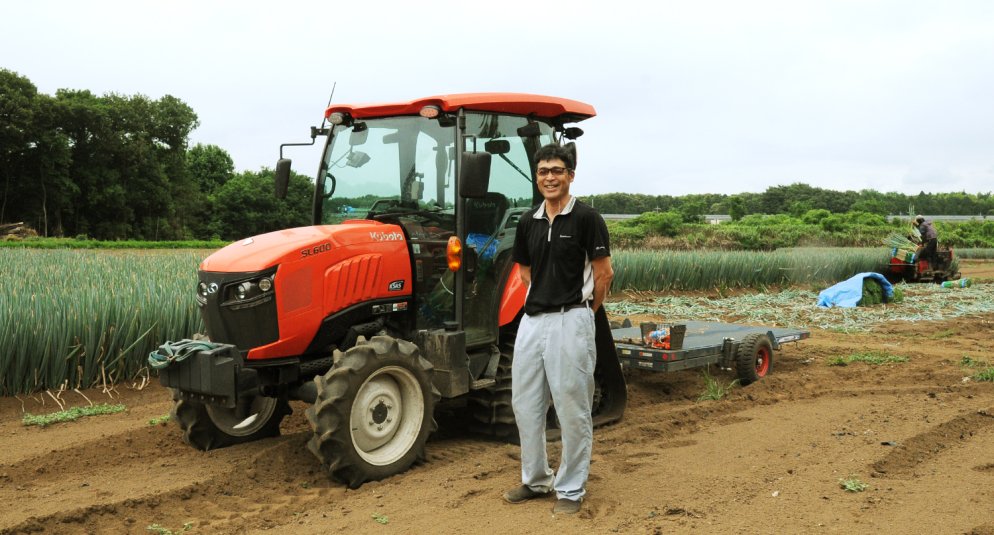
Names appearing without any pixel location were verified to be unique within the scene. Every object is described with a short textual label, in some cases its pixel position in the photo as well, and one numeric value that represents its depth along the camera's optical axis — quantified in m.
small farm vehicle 19.94
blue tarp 14.53
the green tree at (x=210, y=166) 59.47
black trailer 6.89
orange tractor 4.82
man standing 4.29
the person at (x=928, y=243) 19.83
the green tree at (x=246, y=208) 45.12
